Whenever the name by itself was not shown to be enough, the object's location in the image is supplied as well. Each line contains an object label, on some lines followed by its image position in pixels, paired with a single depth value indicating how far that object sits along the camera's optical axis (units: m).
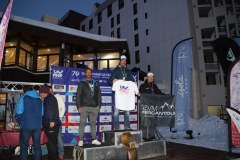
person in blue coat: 4.96
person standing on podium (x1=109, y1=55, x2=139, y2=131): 6.54
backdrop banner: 8.64
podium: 4.98
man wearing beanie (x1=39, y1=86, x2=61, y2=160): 5.28
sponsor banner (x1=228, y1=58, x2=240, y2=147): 6.03
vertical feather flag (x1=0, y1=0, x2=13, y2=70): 3.49
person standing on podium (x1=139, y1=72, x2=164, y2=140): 7.18
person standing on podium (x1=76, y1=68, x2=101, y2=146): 6.02
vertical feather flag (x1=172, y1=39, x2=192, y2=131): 9.60
